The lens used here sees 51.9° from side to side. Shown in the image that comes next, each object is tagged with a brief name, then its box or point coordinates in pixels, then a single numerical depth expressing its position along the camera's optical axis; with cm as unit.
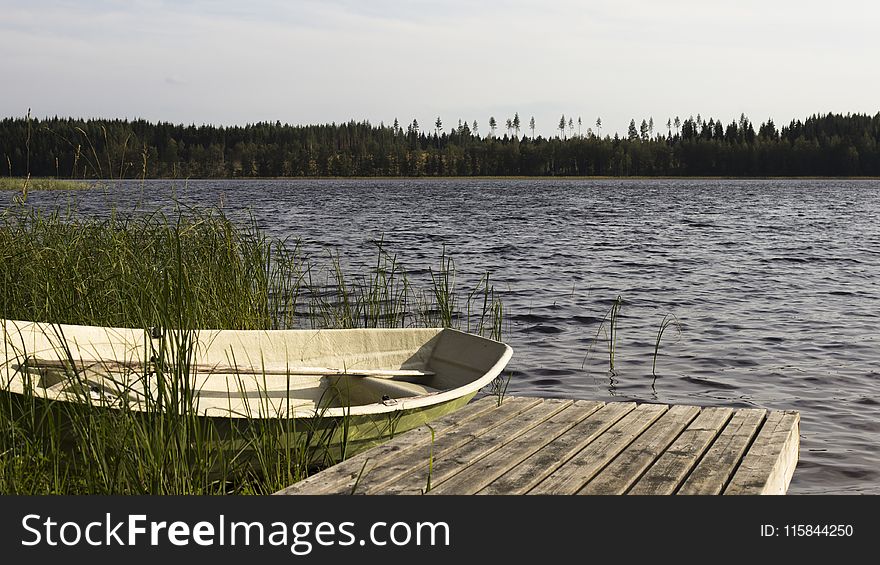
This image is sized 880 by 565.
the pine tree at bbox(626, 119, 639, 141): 16632
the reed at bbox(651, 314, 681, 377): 1193
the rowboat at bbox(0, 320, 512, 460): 447
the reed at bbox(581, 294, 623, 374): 961
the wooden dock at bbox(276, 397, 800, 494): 400
